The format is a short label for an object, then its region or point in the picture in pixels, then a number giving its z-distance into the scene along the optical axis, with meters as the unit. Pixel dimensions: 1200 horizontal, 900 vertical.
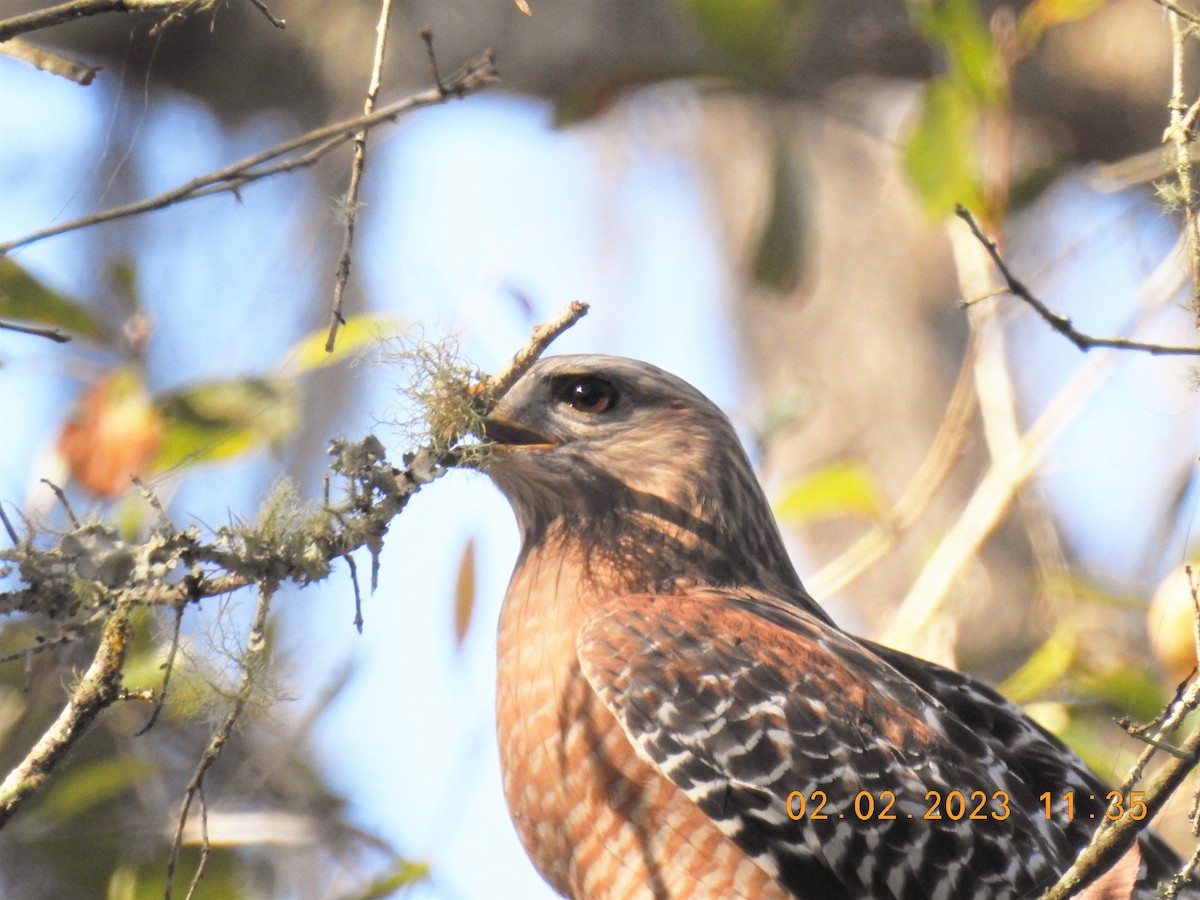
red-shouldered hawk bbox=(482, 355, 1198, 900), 6.12
